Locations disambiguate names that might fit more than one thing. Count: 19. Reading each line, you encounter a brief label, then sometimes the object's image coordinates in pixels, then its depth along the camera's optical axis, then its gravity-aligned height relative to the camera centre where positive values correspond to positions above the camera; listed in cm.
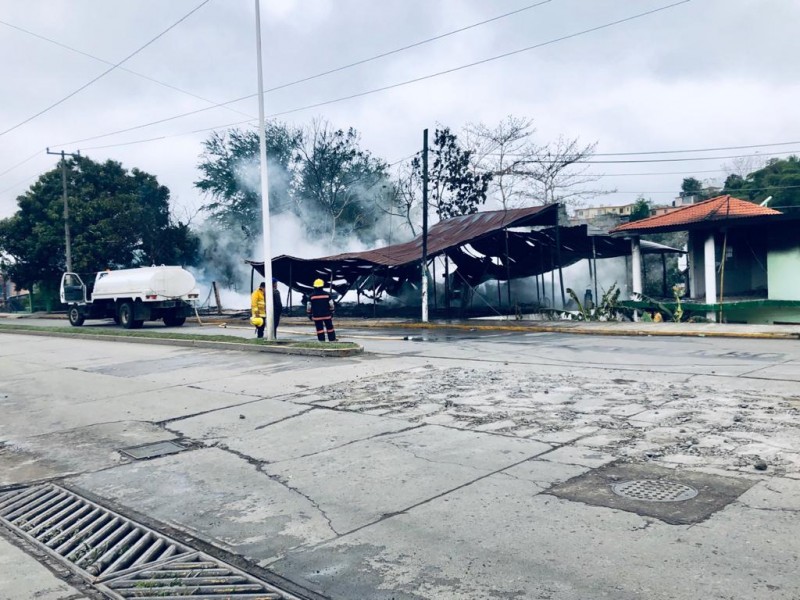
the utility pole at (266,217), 1647 +212
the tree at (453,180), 3512 +614
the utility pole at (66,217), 3766 +513
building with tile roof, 2127 +116
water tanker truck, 2669 +49
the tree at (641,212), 3457 +418
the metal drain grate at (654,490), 479 -142
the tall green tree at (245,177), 4369 +843
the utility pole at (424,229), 2316 +239
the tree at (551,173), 3800 +694
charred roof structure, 2317 +164
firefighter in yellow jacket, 1860 -7
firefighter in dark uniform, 1616 -8
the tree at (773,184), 3722 +618
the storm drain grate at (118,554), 382 -157
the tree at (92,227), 4100 +501
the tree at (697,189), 4728 +750
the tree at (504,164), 3728 +735
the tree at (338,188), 4200 +711
